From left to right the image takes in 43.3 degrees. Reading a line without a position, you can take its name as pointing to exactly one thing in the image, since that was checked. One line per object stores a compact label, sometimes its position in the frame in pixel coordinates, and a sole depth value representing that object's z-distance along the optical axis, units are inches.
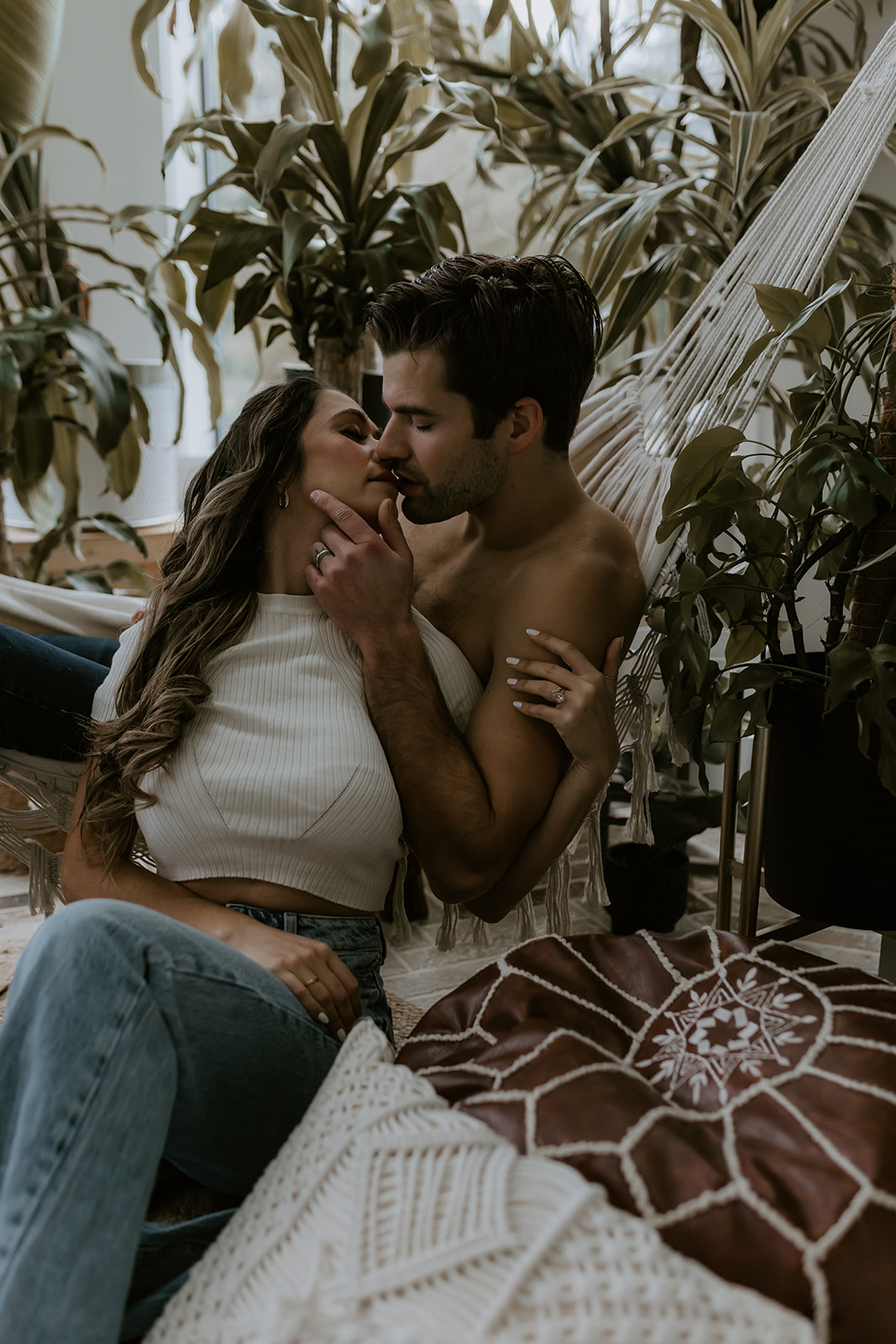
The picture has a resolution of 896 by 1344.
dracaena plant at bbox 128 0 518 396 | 76.9
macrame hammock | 57.2
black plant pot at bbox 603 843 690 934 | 82.2
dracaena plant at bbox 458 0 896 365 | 75.0
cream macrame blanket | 25.4
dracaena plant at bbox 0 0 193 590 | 83.5
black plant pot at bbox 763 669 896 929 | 54.2
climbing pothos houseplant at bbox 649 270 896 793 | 48.4
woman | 31.7
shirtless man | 48.9
